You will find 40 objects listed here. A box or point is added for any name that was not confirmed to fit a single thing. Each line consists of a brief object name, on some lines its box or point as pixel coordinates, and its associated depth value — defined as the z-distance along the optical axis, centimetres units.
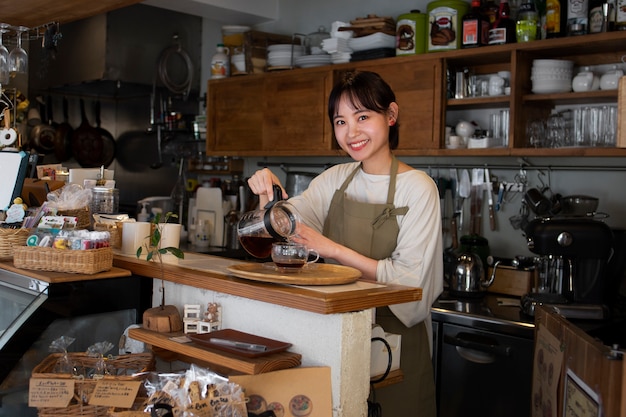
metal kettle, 378
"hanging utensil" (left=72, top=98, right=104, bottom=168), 626
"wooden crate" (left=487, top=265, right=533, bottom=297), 380
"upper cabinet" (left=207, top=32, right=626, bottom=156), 378
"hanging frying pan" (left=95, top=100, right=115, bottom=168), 634
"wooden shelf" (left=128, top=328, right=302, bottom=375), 167
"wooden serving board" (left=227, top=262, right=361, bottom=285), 183
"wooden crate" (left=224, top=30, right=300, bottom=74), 515
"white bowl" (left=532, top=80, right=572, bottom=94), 378
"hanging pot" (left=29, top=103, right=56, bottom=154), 615
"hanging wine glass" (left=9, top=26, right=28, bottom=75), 303
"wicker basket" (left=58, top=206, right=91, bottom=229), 246
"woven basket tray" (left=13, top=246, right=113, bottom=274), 211
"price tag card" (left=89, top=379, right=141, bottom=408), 171
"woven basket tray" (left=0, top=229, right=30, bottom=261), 234
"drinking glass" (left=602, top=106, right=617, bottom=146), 357
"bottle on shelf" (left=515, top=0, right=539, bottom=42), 383
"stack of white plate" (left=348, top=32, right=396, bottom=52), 439
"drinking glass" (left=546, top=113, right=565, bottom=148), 378
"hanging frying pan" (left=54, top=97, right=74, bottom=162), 620
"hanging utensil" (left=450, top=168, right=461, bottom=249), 428
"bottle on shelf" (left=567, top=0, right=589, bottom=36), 366
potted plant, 200
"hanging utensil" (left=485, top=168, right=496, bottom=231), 421
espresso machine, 317
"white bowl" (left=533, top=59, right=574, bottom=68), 377
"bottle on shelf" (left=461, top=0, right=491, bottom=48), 402
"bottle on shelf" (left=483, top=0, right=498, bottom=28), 403
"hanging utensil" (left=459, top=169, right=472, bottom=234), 430
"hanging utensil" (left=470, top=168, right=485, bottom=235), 427
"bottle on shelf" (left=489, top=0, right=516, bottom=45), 393
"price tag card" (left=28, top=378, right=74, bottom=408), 174
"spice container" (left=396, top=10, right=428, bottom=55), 425
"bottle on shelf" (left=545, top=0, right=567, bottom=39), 375
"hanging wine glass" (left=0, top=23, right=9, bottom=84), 289
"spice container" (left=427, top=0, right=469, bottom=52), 411
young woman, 228
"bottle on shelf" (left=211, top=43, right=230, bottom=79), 543
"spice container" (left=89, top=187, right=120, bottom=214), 270
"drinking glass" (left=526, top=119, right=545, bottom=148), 385
